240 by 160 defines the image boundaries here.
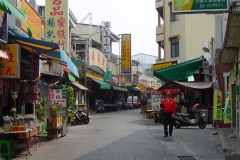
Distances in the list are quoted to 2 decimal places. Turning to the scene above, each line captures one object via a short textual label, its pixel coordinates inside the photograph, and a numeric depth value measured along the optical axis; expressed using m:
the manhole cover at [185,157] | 9.53
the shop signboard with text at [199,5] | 7.64
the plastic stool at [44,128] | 14.46
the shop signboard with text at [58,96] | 15.00
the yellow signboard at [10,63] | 9.81
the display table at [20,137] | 9.38
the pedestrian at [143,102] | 32.65
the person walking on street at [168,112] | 14.09
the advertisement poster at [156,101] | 25.41
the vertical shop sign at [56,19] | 20.02
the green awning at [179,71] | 22.50
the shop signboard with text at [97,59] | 31.85
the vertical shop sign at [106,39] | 37.94
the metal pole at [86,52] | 30.94
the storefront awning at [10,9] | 6.45
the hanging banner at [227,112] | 12.80
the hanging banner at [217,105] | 13.94
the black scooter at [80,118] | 20.28
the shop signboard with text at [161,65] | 29.37
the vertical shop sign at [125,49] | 40.84
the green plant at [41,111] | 15.66
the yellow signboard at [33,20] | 13.07
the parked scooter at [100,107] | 34.69
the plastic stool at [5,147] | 9.21
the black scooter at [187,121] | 17.73
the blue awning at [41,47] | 10.04
